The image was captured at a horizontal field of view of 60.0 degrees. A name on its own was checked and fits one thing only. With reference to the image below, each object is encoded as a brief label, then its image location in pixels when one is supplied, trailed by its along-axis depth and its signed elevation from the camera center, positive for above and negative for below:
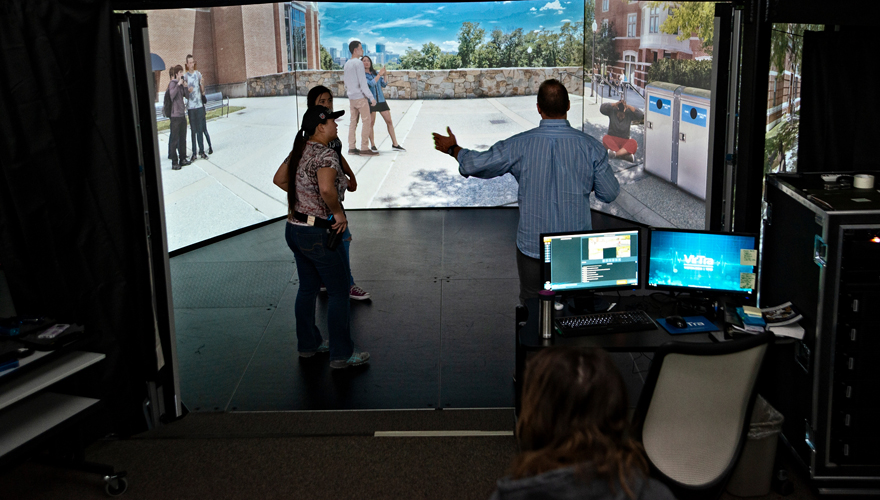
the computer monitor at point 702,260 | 3.40 -0.77
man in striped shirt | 3.76 -0.38
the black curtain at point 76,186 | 3.15 -0.36
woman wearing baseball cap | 3.93 -0.57
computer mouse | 3.32 -1.00
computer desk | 3.14 -1.04
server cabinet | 3.00 -0.98
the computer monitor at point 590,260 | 3.50 -0.77
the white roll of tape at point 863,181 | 3.32 -0.42
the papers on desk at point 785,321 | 3.19 -0.97
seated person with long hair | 1.43 -0.66
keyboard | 3.29 -1.00
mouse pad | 3.29 -1.02
